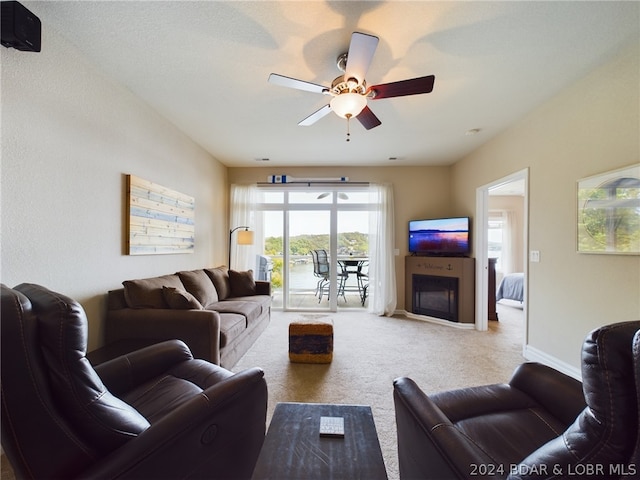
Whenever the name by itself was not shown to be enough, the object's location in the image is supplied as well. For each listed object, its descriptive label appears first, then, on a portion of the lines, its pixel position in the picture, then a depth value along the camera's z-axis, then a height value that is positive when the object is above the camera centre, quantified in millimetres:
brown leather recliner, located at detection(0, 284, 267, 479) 692 -554
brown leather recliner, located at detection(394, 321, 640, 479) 607 -661
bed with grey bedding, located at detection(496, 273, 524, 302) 4768 -832
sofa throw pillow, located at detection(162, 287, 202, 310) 2311 -524
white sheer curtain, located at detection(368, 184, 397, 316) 4633 -185
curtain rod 4825 +1108
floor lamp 4363 +80
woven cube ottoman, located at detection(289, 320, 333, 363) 2697 -1059
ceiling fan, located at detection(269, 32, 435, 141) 1732 +1125
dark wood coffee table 925 -826
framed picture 1863 +255
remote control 1109 -817
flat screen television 4062 +112
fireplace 4098 -878
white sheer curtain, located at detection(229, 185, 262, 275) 4828 +647
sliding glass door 4879 +81
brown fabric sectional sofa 2174 -695
